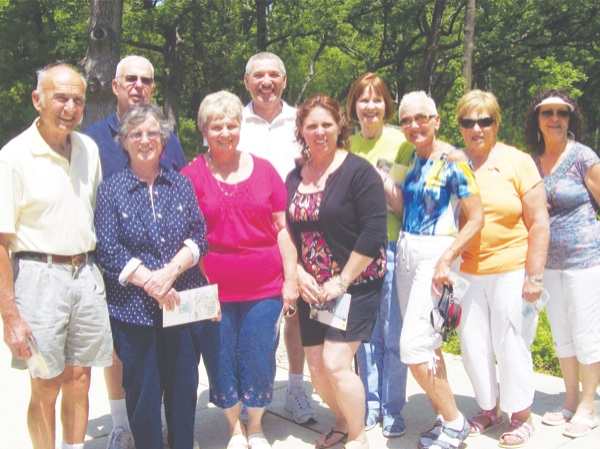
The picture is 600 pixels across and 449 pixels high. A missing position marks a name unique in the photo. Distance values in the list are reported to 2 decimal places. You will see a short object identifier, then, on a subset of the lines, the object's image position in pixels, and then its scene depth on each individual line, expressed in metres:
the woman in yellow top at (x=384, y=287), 3.93
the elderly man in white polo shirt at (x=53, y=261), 3.00
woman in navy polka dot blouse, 3.24
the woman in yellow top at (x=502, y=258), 3.63
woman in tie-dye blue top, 3.47
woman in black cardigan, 3.42
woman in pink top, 3.53
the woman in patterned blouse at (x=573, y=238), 3.95
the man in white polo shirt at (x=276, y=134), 4.24
